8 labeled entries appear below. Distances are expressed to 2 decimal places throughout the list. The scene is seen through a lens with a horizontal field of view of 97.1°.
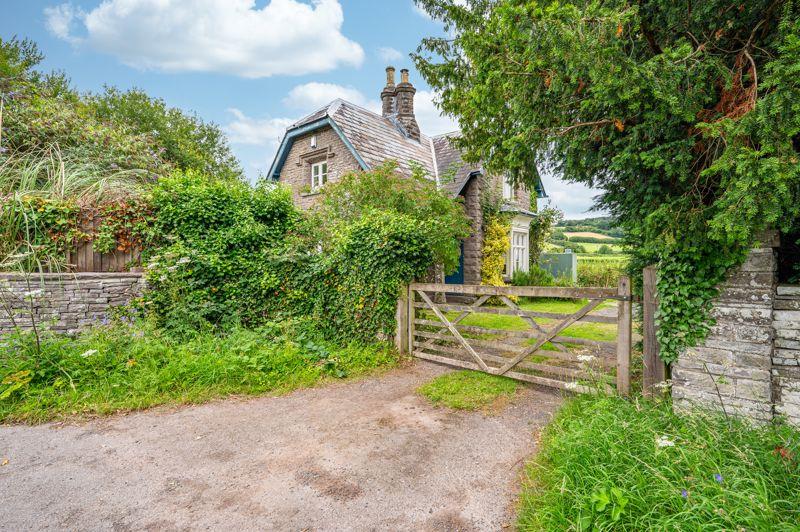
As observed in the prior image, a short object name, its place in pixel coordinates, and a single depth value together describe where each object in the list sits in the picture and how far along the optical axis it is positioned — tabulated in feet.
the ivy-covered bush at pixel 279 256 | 20.34
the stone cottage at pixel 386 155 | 41.06
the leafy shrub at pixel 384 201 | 26.30
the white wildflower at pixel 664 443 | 7.24
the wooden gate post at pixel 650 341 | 12.13
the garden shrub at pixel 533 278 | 46.19
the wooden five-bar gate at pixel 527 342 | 13.55
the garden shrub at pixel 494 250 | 43.60
